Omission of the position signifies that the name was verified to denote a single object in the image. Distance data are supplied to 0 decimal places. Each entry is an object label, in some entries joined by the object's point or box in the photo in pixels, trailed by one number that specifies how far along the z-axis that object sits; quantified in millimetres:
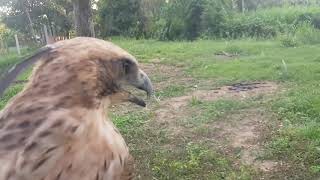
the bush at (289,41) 7073
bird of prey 800
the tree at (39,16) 11667
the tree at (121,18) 11380
